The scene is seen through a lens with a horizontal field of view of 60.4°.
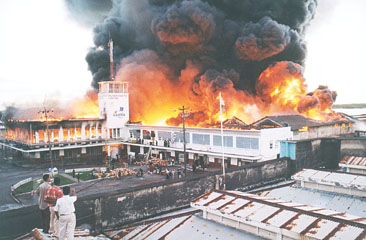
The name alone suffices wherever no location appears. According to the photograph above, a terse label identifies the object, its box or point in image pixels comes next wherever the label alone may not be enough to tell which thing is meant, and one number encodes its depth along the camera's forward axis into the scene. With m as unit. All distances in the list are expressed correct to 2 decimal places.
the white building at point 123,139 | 28.95
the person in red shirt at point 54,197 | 8.05
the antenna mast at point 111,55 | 45.37
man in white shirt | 7.34
